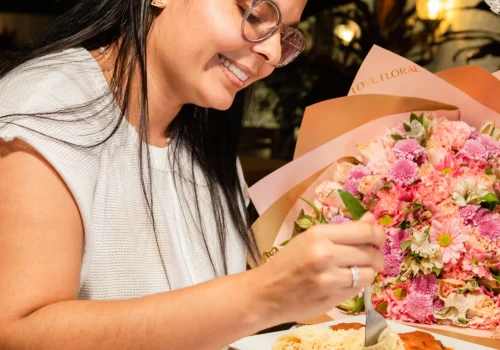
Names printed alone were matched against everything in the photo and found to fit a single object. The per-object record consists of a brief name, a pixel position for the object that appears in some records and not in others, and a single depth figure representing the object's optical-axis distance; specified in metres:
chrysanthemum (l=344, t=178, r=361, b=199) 1.51
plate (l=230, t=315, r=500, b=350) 1.28
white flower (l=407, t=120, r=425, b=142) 1.51
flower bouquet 1.39
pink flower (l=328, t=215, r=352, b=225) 1.52
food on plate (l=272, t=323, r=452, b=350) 1.13
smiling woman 0.94
